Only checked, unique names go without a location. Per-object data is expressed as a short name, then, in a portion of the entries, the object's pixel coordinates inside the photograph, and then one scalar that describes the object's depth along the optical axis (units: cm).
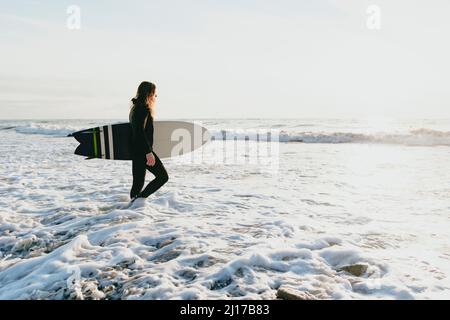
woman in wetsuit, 565
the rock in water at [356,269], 353
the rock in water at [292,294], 304
